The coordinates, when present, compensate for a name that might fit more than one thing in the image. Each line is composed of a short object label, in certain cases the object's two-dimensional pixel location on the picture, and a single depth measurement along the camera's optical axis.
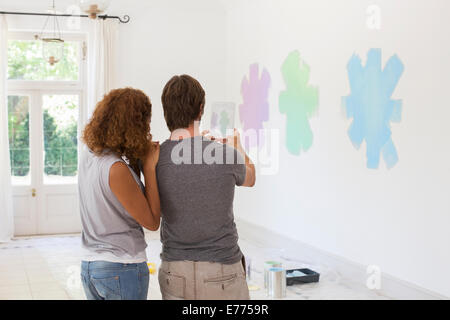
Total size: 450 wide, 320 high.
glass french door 7.25
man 1.82
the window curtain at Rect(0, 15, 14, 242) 6.88
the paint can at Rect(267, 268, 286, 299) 4.39
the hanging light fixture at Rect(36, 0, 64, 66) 6.68
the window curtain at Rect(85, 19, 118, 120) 7.16
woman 1.82
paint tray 4.77
